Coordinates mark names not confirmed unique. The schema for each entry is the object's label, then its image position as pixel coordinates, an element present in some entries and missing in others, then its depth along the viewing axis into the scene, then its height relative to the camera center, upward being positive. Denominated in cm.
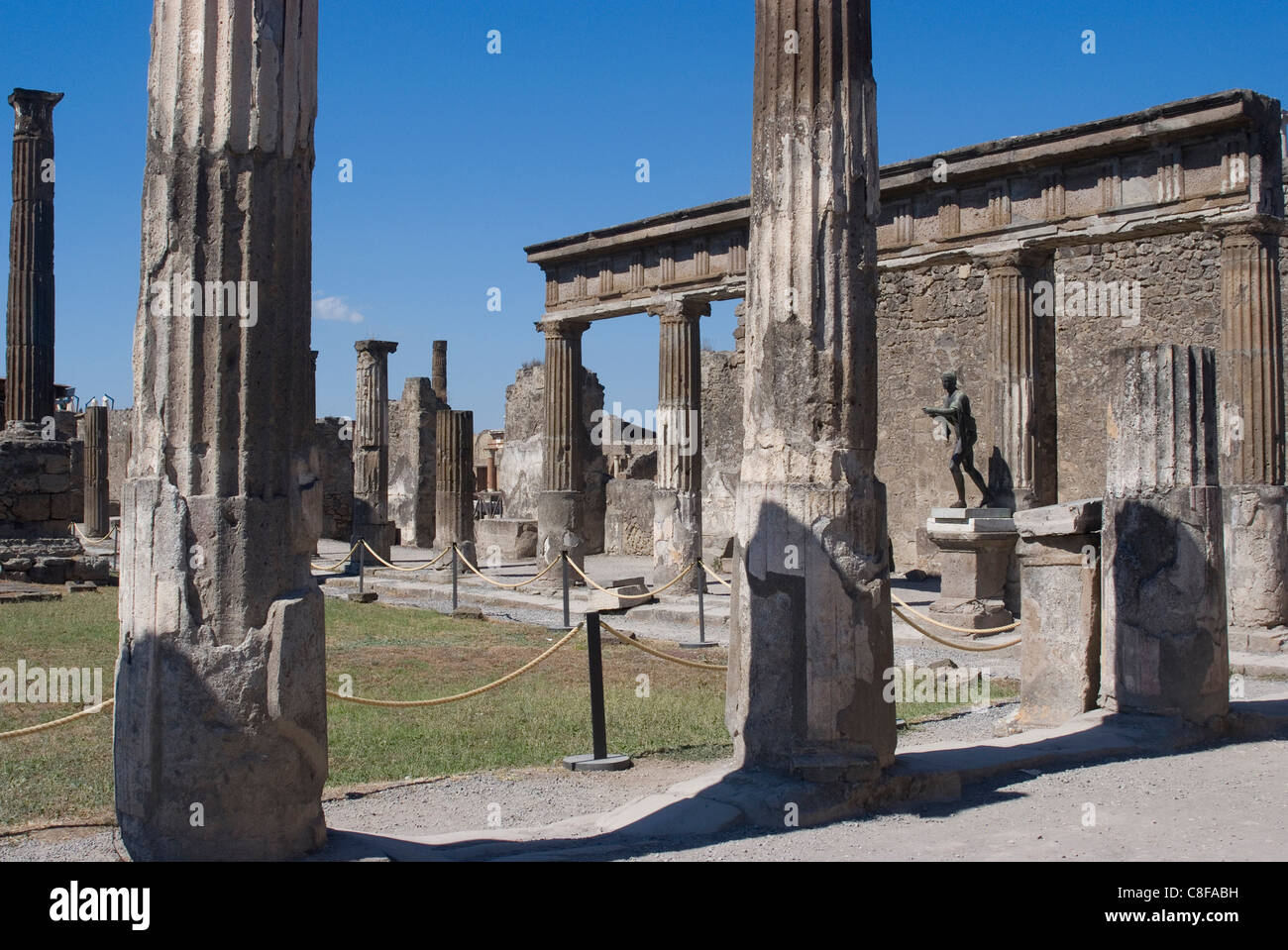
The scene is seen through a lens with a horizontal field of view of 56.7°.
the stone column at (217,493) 405 -2
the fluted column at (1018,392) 1269 +96
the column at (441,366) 3762 +384
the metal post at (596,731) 663 -139
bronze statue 1295 +53
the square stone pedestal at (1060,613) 760 -85
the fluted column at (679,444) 1569 +54
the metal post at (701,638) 1140 -152
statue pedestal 1245 -84
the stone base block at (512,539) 2259 -100
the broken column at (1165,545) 723 -40
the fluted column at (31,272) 1992 +368
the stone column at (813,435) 554 +24
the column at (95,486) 2631 +7
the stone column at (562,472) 1761 +21
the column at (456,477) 2112 +16
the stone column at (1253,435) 1083 +43
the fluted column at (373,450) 2117 +70
